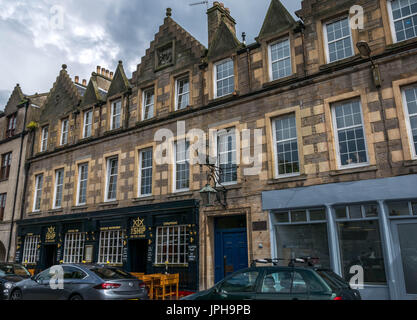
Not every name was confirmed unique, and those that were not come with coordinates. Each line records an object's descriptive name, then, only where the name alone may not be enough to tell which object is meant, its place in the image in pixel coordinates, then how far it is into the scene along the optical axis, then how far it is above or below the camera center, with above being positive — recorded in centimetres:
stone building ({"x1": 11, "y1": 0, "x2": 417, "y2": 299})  1109 +324
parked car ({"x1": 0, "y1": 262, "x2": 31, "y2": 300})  1311 -135
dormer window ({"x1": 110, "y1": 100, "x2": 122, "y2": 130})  1945 +675
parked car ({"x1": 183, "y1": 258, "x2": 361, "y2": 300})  684 -95
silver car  972 -123
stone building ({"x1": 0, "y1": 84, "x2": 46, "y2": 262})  2313 +589
